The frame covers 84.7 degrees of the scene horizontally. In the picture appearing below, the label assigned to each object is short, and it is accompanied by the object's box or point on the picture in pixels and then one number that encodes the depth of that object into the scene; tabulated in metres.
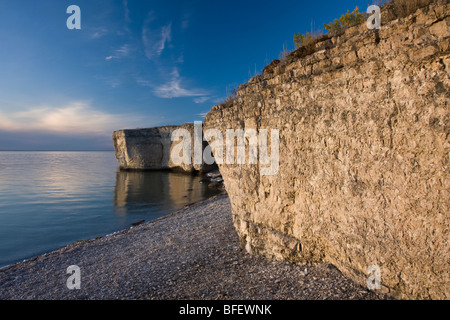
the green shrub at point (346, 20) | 4.61
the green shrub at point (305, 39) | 4.91
